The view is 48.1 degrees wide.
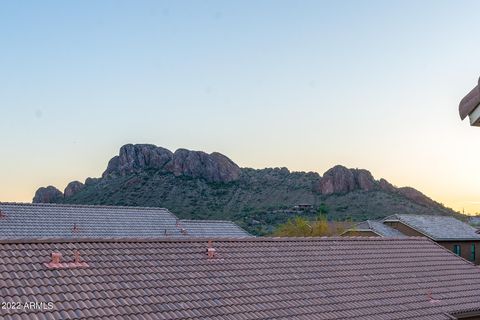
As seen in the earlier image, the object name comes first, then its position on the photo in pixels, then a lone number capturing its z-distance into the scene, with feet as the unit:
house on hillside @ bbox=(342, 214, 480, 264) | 155.12
